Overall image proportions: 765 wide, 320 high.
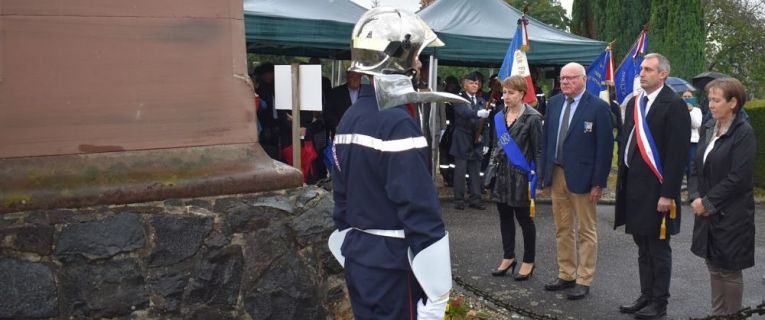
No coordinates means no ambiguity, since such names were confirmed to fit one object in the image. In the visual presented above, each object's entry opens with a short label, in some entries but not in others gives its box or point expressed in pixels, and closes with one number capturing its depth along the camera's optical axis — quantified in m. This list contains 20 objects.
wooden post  6.02
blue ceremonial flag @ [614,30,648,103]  11.01
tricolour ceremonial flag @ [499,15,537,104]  9.85
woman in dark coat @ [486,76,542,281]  6.52
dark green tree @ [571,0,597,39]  35.28
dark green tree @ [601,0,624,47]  31.55
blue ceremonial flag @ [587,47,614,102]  11.33
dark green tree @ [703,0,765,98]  35.91
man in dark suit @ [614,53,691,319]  5.30
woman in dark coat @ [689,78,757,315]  4.80
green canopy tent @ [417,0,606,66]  11.35
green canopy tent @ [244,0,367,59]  9.64
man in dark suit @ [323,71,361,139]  9.84
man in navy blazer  5.98
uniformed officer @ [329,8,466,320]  2.84
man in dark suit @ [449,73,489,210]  10.77
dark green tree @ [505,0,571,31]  53.00
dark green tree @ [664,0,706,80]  27.56
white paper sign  6.01
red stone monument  3.90
